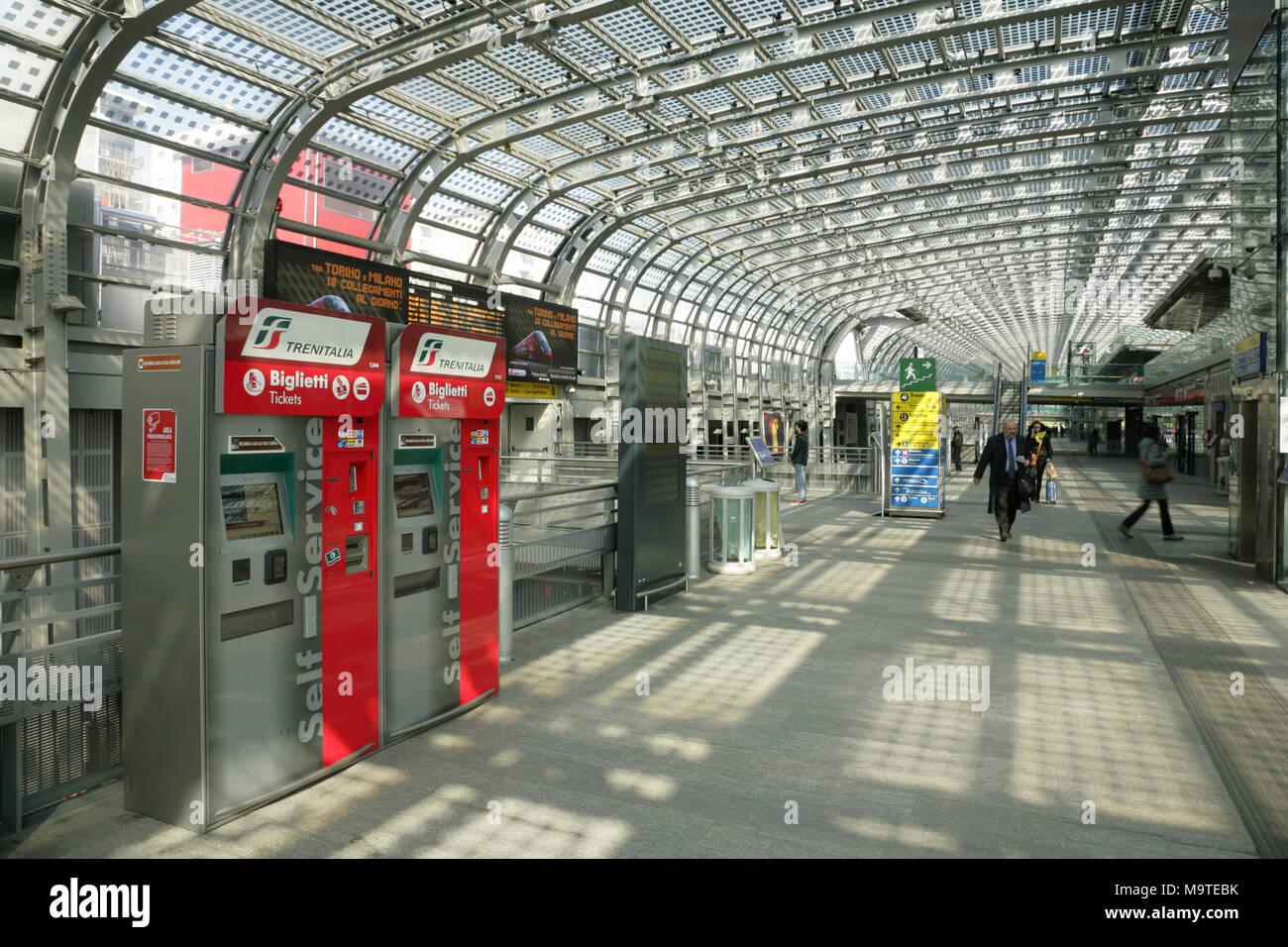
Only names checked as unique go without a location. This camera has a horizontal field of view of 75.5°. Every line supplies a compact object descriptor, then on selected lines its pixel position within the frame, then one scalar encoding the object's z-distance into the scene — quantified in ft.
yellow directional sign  51.90
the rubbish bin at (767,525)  37.78
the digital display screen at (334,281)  50.62
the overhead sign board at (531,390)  75.19
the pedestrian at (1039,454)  58.59
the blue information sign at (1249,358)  32.14
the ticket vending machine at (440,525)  15.11
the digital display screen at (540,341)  73.20
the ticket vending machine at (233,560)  11.64
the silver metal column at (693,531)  31.45
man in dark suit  41.04
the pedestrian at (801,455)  62.75
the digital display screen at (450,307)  61.98
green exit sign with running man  55.21
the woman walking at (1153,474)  40.70
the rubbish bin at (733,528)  33.58
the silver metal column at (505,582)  20.29
